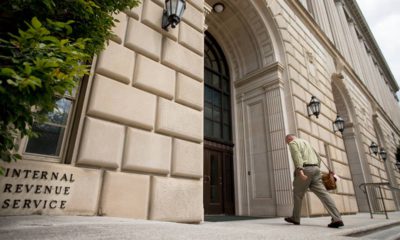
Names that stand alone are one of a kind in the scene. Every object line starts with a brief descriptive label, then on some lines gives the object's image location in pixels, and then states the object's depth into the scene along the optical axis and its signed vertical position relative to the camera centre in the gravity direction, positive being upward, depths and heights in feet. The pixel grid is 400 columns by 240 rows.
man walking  14.66 +1.60
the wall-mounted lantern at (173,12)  14.93 +11.51
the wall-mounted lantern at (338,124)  34.96 +11.11
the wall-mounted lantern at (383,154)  56.00 +11.06
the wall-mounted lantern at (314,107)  29.05 +11.19
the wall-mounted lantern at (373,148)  49.51 +11.08
